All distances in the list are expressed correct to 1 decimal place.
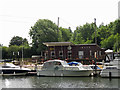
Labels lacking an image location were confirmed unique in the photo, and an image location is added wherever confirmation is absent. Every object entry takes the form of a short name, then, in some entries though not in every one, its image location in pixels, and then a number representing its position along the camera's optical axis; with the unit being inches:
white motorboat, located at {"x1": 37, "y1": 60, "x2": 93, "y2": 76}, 1537.2
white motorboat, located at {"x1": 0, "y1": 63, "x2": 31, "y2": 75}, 1667.1
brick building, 2297.0
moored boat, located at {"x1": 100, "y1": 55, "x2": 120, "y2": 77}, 1414.2
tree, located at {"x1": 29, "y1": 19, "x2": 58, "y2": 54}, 3127.5
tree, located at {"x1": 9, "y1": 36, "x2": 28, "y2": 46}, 4725.4
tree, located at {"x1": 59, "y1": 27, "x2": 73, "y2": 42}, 3752.7
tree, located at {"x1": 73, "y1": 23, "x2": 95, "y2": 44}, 3686.3
